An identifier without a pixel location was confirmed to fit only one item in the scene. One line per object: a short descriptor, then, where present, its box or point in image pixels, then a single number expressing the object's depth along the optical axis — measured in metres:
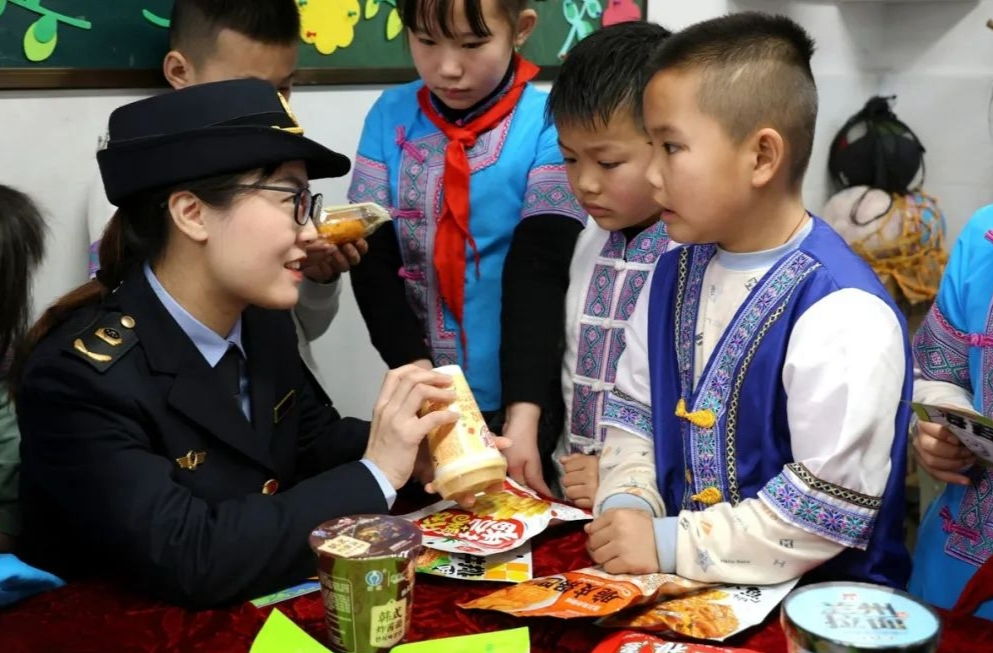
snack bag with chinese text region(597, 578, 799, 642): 1.14
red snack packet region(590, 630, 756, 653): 1.08
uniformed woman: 1.26
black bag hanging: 3.69
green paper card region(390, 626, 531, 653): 1.10
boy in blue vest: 1.24
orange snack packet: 1.15
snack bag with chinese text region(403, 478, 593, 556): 1.35
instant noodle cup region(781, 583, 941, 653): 0.83
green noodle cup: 1.06
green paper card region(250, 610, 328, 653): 1.11
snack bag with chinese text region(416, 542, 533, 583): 1.29
